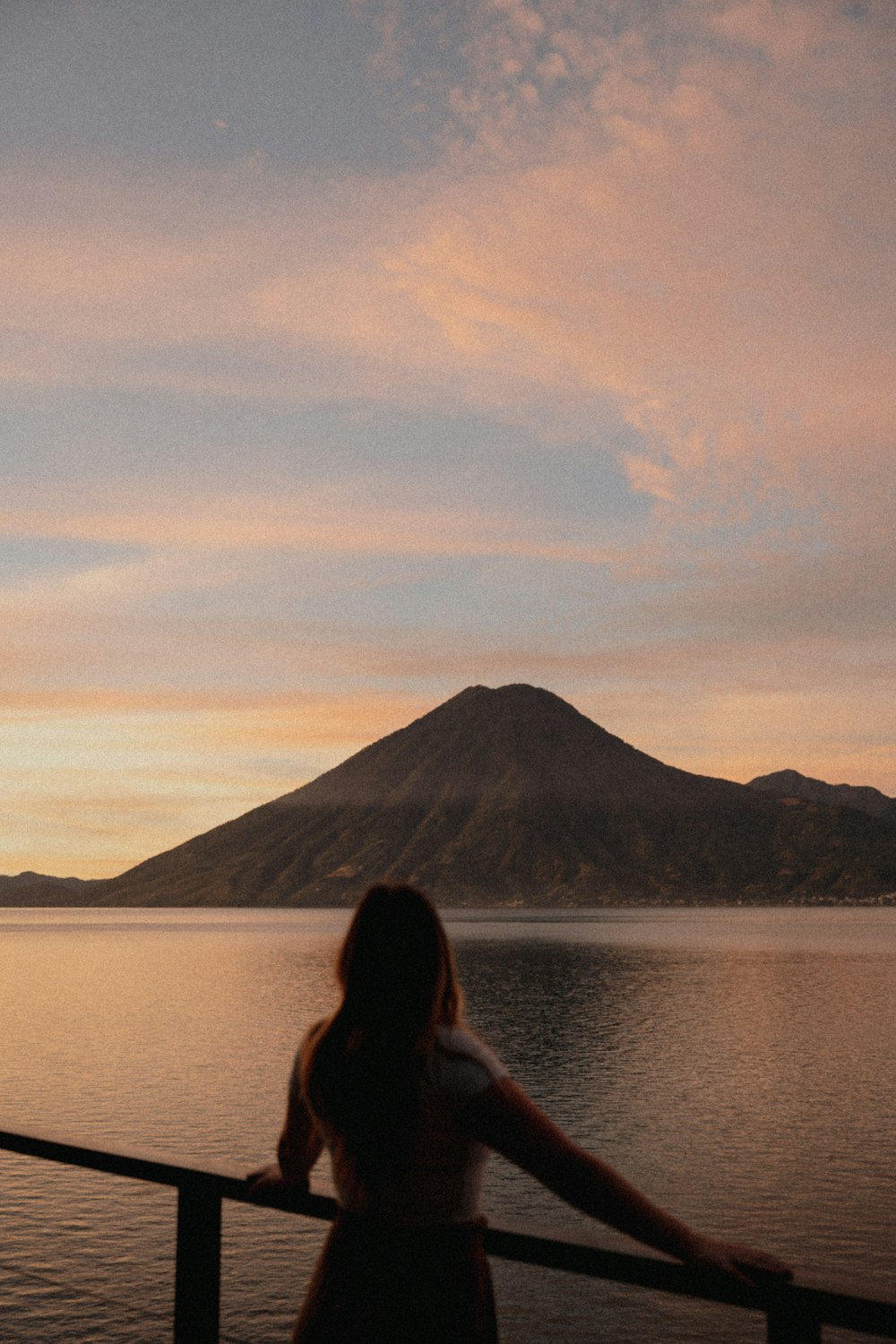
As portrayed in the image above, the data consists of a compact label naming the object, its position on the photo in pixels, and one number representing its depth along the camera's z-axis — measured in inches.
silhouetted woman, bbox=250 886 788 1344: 103.6
